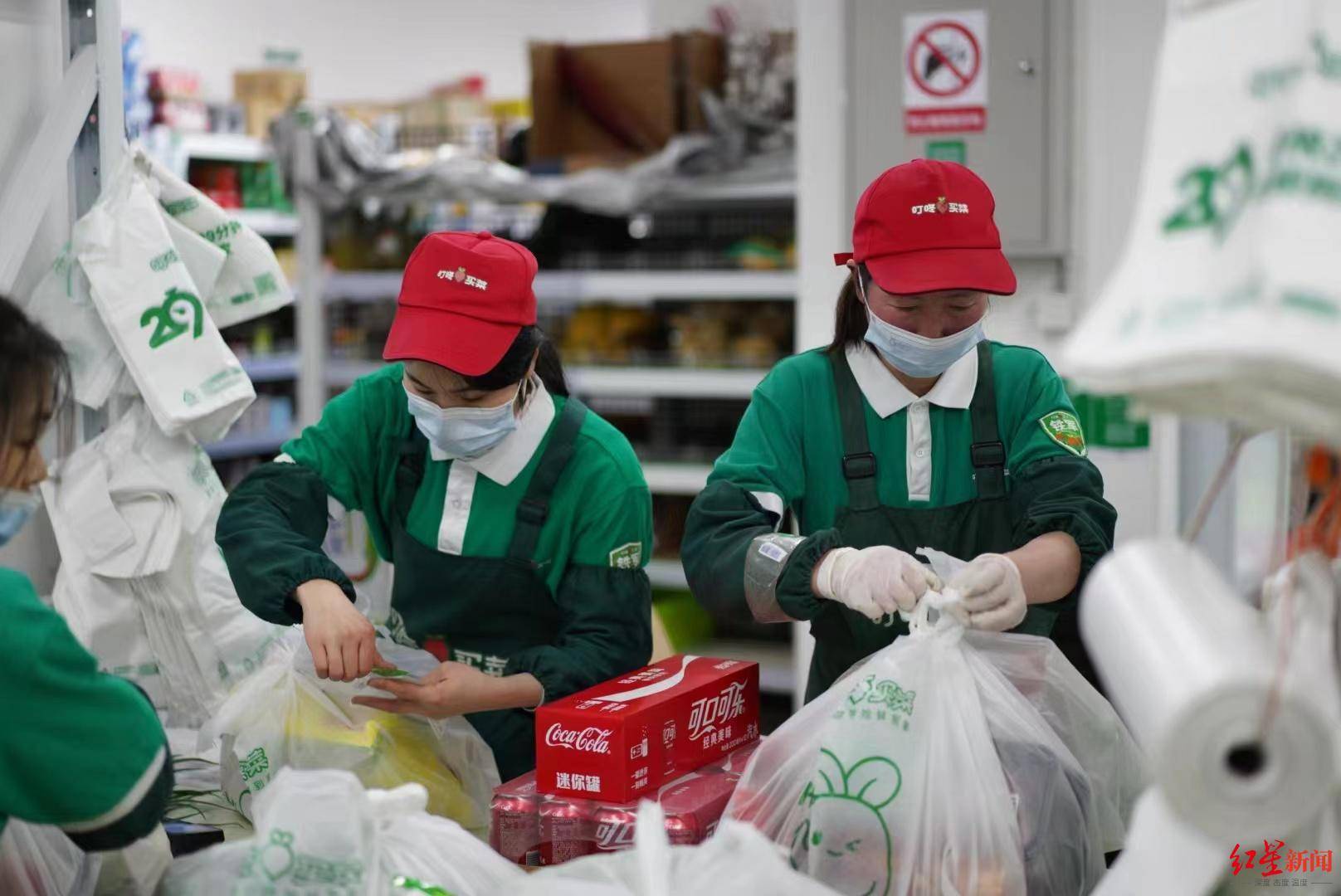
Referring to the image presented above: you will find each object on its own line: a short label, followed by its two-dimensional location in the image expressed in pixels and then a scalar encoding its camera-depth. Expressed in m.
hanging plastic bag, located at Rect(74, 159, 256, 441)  2.49
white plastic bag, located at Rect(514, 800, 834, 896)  1.38
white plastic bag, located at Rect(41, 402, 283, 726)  2.49
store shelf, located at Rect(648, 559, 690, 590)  4.93
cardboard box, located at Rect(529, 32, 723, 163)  4.92
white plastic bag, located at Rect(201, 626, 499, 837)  1.91
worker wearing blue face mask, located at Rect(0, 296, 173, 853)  1.32
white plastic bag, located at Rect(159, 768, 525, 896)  1.42
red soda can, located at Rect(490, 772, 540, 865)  1.71
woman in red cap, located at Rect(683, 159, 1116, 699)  1.90
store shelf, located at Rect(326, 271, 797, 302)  4.75
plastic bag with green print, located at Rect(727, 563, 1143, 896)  1.53
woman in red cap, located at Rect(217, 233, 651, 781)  2.02
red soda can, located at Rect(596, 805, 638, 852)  1.65
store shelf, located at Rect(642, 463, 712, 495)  4.90
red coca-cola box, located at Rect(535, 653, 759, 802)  1.68
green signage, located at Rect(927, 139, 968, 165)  4.09
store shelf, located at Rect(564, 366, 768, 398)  4.77
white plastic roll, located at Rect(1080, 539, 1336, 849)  0.92
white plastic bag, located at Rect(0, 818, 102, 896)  1.54
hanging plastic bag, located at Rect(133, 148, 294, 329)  2.68
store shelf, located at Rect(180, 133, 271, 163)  7.13
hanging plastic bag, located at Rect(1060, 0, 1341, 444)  0.93
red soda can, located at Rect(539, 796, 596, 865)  1.68
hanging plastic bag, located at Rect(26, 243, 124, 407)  2.51
